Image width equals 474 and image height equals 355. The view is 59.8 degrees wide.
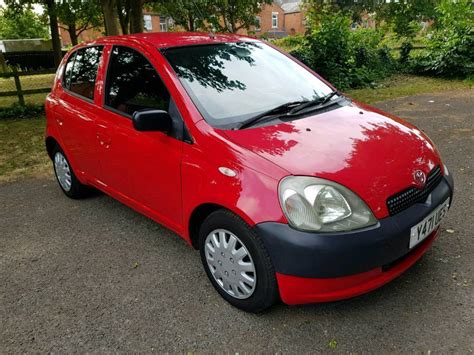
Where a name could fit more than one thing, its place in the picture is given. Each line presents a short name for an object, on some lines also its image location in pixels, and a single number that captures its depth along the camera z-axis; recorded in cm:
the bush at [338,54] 1170
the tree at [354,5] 3542
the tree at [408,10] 3212
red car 226
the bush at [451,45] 1198
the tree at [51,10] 1646
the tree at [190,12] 1324
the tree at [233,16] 2448
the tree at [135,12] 1170
